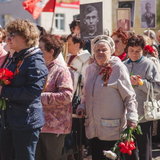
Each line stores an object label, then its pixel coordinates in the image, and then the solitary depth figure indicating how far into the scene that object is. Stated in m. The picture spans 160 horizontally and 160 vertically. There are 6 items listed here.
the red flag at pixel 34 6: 24.65
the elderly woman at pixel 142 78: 11.58
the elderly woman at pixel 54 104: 9.88
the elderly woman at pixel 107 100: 9.72
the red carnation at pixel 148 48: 13.21
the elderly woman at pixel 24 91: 8.62
